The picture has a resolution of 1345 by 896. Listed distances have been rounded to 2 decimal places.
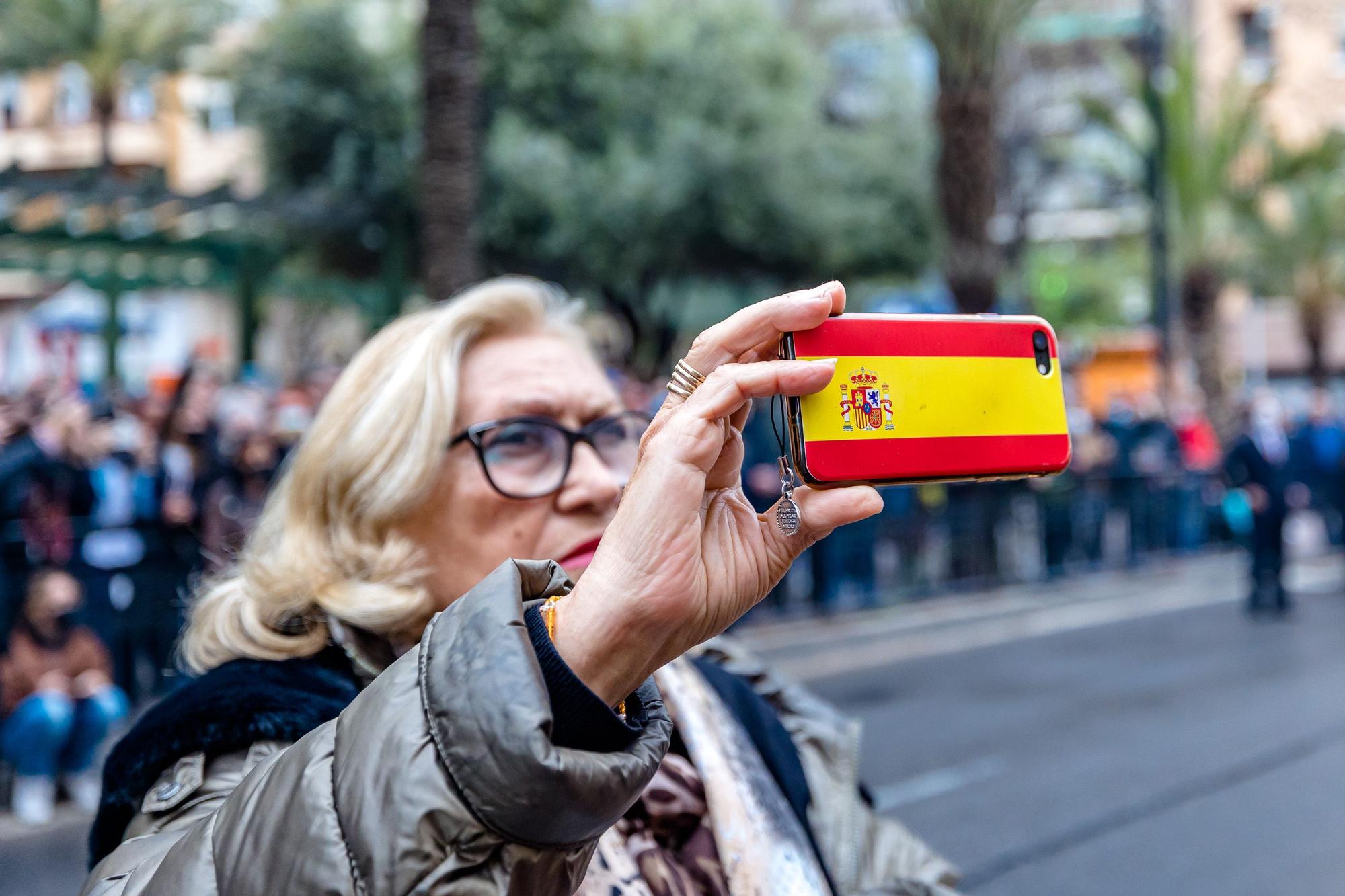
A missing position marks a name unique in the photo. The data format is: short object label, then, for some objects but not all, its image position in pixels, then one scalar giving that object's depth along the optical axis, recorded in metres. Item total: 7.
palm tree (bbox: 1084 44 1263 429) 19.14
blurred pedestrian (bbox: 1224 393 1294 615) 11.49
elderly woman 1.22
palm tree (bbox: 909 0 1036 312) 12.54
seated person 5.64
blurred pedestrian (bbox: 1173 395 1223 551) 15.67
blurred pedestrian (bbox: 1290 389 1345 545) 16.80
